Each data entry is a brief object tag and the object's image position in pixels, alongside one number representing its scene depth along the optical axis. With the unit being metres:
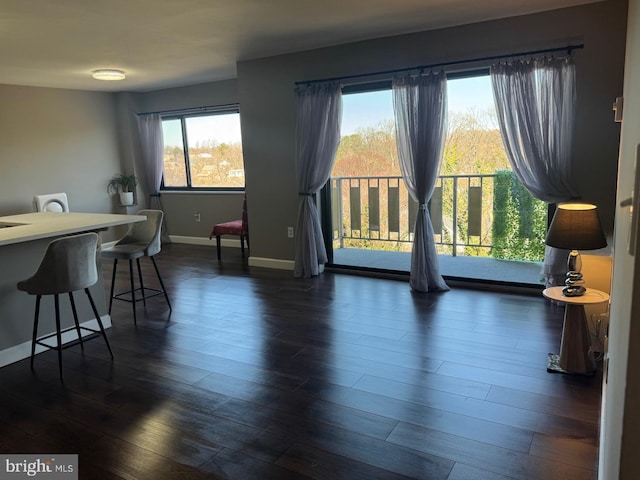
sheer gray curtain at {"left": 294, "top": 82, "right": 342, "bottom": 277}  4.93
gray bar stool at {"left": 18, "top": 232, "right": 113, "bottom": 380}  2.88
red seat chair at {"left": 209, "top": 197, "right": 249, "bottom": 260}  6.21
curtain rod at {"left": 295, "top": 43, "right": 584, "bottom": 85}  3.78
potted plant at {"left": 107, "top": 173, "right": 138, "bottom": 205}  7.33
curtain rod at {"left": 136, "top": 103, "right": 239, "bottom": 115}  6.71
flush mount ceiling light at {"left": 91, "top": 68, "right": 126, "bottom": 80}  5.44
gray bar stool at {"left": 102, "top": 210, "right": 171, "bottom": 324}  3.94
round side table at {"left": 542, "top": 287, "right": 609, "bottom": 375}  2.76
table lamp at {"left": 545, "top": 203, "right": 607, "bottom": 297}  2.67
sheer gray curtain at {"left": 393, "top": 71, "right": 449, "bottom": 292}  4.36
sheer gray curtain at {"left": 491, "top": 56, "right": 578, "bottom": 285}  3.82
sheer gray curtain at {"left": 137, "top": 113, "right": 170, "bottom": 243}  7.36
